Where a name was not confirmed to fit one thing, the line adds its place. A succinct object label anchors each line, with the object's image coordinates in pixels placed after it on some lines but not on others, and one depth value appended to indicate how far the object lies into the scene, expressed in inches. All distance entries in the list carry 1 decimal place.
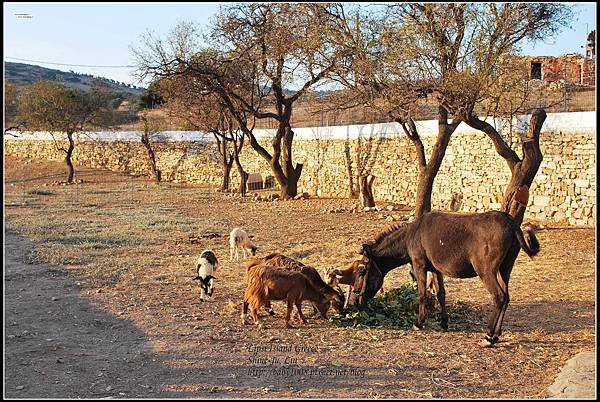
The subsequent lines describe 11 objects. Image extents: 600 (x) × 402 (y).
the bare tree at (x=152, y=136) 1437.0
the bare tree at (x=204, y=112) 1003.9
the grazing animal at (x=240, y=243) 502.6
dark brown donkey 285.9
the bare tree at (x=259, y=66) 813.9
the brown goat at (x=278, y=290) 309.3
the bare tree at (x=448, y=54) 515.8
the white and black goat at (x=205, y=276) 370.3
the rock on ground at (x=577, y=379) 213.2
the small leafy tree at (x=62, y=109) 1403.8
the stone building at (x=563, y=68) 1133.7
